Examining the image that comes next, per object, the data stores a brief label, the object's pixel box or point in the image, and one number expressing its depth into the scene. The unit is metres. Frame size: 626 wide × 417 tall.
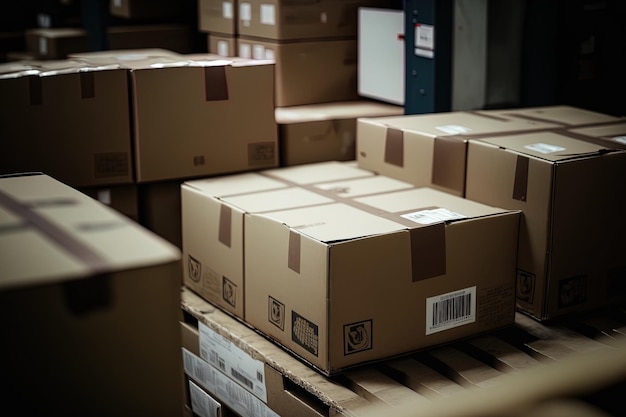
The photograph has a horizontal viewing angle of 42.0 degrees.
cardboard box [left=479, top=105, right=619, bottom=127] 2.44
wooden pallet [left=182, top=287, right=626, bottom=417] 1.74
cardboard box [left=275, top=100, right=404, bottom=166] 2.68
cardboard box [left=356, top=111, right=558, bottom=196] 2.21
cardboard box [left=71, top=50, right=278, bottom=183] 2.34
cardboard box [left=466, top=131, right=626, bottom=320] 1.96
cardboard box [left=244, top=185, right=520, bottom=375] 1.76
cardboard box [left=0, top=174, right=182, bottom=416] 0.93
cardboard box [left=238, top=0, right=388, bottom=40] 3.10
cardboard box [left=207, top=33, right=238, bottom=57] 3.39
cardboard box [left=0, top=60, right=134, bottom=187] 2.20
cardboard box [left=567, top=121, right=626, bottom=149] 2.13
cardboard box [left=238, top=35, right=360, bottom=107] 3.14
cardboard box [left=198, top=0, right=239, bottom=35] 3.36
